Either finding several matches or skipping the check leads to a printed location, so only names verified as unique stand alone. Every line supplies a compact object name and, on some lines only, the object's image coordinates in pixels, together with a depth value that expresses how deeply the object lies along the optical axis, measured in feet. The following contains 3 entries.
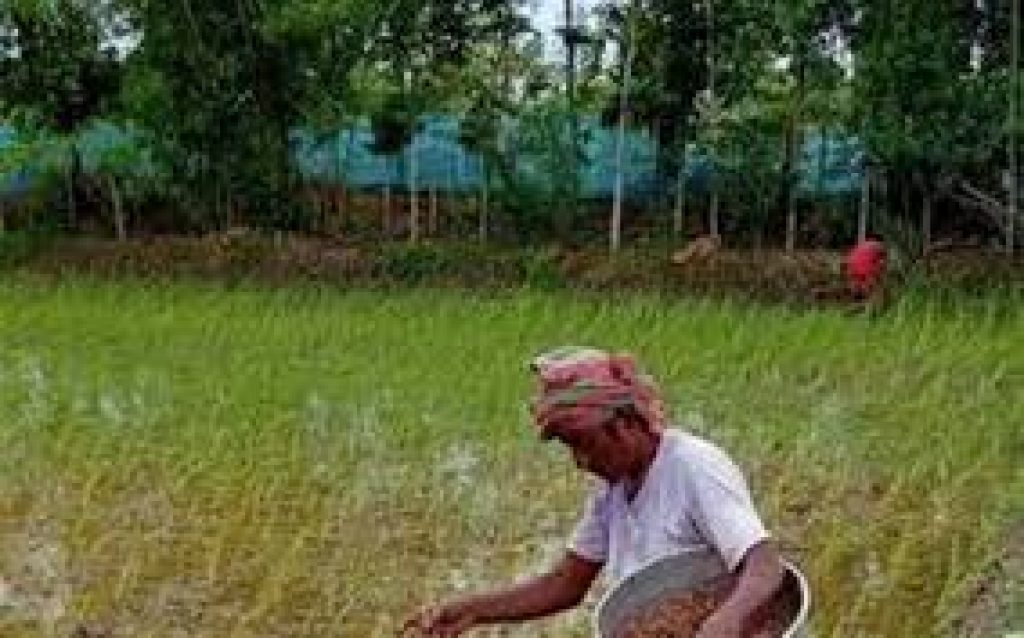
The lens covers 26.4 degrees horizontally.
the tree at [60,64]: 59.88
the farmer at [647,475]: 9.15
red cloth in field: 45.50
